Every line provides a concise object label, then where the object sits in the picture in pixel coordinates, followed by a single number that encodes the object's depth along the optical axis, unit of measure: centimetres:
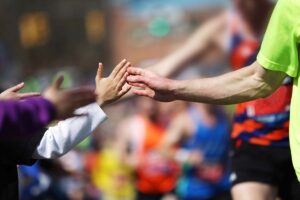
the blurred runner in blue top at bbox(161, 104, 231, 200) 1055
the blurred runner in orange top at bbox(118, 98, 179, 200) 1047
